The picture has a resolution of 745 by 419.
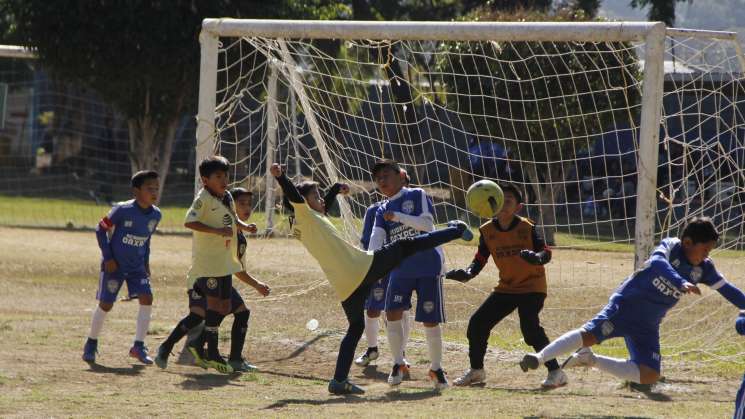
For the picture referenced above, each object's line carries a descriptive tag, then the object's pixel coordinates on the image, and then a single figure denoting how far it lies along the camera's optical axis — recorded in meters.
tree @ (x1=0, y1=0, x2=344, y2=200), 41.12
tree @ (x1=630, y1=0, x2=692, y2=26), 70.75
